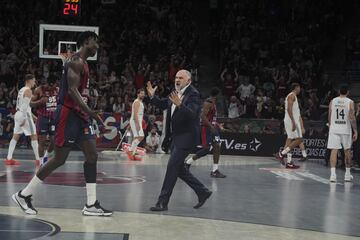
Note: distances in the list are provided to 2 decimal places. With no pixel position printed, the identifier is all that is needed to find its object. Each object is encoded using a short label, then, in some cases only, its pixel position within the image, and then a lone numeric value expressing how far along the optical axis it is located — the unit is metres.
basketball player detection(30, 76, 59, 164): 13.38
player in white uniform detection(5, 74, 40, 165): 13.32
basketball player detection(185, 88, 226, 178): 12.37
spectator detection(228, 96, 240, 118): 21.61
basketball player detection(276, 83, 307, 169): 15.36
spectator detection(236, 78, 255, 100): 22.88
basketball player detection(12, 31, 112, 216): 7.48
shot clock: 16.00
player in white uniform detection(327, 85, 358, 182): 12.71
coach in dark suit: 8.22
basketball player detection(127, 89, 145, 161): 16.39
